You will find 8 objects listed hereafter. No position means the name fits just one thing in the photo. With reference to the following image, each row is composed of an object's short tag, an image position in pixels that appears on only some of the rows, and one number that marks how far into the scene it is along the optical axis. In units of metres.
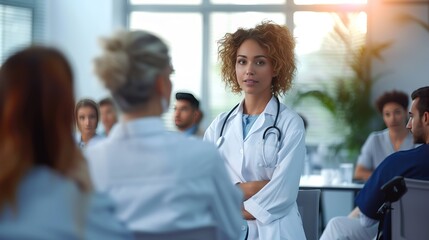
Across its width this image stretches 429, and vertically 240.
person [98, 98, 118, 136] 5.33
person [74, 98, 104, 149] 4.84
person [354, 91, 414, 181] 5.78
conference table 5.66
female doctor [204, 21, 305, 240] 2.94
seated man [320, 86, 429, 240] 3.55
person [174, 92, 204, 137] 4.93
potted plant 8.29
